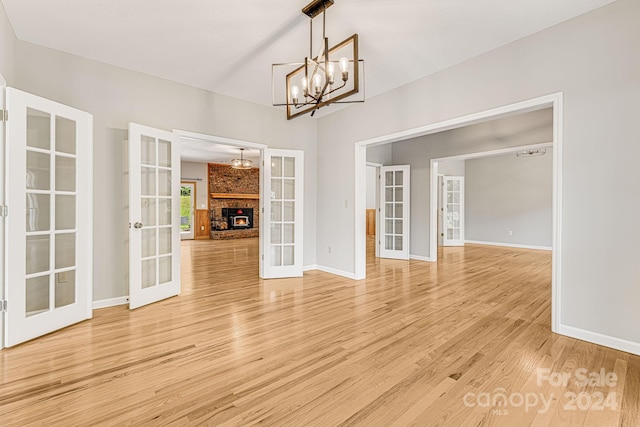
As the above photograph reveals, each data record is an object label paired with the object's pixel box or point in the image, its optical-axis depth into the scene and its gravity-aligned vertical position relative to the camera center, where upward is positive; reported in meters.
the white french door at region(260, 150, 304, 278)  4.83 -0.03
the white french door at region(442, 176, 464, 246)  8.83 +0.07
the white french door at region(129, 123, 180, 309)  3.36 -0.04
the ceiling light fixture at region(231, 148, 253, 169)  8.62 +1.44
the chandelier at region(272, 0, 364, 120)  2.26 +1.16
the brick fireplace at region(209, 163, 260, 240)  10.77 +0.40
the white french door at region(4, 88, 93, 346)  2.46 -0.05
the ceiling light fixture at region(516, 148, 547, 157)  7.44 +1.57
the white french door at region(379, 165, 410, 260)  6.64 +0.02
